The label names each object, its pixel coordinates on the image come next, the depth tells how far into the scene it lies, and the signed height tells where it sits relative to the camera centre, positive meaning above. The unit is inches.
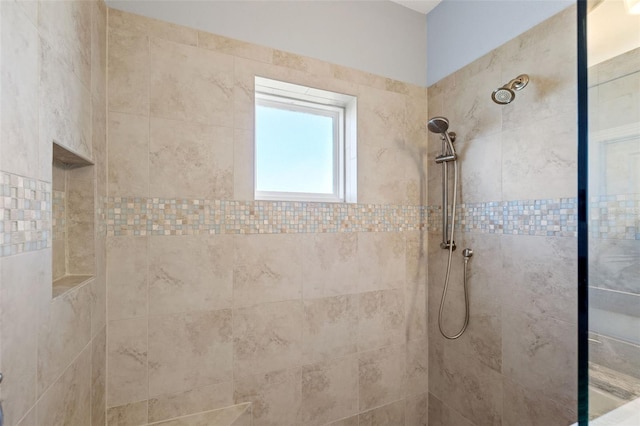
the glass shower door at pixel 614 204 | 29.9 +0.7
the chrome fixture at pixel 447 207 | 62.7 +1.0
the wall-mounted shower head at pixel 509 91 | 51.0 +21.6
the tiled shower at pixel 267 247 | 41.7 -6.5
